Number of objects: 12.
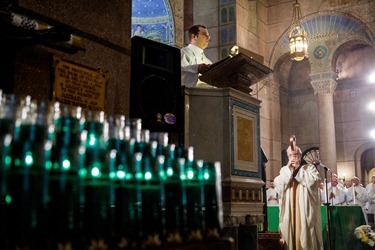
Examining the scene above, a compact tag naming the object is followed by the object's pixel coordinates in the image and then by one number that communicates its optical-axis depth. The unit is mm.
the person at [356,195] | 16406
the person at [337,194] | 16312
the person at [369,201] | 16141
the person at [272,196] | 14984
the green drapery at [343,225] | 9141
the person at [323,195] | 16141
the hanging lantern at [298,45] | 14234
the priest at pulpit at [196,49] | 5688
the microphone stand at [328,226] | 8002
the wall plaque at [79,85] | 3354
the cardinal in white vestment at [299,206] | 7598
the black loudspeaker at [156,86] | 4121
